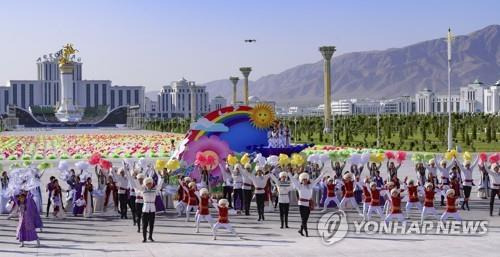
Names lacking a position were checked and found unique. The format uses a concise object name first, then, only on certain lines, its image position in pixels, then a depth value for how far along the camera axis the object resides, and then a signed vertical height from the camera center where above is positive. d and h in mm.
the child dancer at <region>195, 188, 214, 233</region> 14633 -1487
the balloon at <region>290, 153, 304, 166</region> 18406 -706
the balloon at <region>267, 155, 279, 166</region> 19450 -752
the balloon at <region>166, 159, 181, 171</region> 18109 -814
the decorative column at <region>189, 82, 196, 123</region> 92169 +3052
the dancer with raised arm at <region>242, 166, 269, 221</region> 16641 -1192
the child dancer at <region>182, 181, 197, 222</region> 16250 -1397
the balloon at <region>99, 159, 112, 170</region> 18156 -799
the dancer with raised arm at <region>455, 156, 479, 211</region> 18109 -1147
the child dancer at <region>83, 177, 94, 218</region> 17656 -1541
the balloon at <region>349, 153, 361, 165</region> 19372 -712
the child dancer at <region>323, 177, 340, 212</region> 17453 -1397
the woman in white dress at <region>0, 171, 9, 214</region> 18141 -1455
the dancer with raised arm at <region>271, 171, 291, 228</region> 15466 -1279
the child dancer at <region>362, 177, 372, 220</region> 16188 -1416
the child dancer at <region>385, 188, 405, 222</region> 15227 -1486
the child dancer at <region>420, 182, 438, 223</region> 15570 -1418
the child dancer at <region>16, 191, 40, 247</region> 13703 -1635
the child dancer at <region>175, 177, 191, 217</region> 16634 -1482
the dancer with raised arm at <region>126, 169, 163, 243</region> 14031 -1362
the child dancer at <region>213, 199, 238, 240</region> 14125 -1566
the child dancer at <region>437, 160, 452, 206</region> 18542 -1074
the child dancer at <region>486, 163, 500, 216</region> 16938 -1108
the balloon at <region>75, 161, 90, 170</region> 18391 -843
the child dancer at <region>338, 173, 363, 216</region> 16922 -1359
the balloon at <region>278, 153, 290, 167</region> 18844 -722
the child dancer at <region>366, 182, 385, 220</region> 15930 -1453
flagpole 31609 +2244
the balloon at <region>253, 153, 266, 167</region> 19488 -769
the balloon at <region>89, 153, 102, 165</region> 18338 -713
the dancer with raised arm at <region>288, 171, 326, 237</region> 14406 -1206
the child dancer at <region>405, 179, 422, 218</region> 16500 -1373
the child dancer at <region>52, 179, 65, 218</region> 17203 -1551
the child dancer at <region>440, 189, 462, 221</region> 15156 -1499
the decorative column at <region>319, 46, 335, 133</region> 67438 +5129
